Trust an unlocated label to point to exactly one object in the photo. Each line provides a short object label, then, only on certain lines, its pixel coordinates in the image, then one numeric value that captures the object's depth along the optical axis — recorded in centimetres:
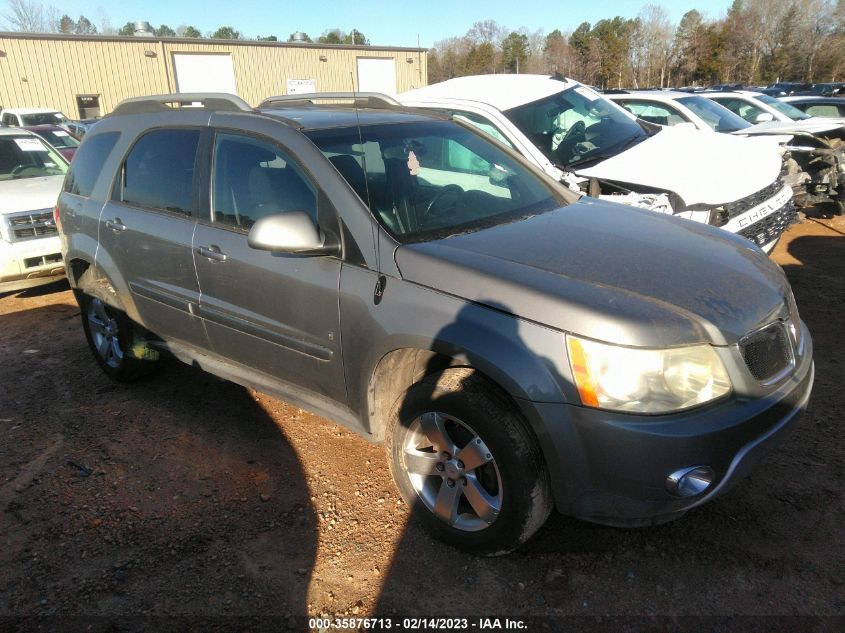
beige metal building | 3138
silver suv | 219
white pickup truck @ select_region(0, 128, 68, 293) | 600
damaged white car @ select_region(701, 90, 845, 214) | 780
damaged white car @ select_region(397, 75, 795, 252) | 474
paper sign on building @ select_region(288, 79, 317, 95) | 3431
